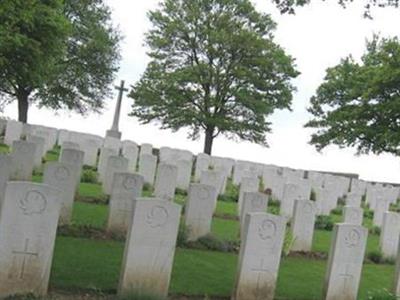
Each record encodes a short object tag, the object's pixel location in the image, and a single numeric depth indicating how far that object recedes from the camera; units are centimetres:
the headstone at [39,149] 1589
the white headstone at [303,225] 1162
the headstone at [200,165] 2077
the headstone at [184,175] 1772
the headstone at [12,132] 2069
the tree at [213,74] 3784
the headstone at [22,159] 1267
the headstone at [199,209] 1080
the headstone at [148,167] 1694
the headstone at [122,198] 1026
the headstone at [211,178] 1485
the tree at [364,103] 3559
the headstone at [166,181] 1301
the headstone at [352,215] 1273
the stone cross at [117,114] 3362
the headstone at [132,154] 1917
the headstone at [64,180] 998
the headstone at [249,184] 1570
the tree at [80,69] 3678
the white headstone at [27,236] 635
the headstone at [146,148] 2268
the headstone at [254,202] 1110
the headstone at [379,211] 1655
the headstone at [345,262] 806
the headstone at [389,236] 1248
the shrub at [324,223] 1534
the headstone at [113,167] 1377
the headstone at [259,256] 748
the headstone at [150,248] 700
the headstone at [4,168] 900
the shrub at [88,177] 1642
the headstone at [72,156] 1288
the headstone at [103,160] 1614
